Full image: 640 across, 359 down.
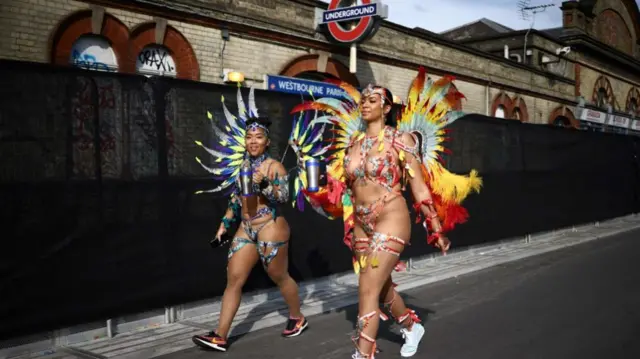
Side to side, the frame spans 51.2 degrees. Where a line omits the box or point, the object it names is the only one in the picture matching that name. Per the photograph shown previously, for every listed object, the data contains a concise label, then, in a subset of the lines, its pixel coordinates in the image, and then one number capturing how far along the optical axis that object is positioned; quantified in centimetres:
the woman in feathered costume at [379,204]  518
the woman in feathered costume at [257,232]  590
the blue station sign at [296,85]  1687
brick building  1316
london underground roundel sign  1855
